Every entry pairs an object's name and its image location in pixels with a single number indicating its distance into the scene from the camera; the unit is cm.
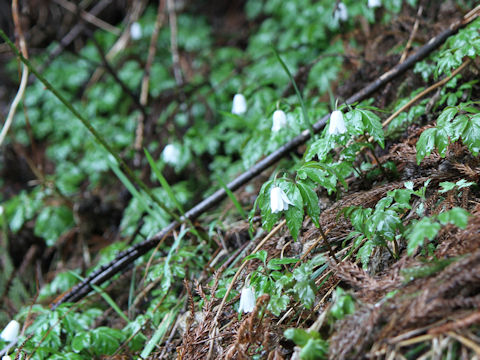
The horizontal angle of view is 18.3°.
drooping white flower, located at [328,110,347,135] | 128
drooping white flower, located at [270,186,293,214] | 124
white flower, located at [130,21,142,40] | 213
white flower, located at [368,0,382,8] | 148
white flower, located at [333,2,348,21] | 153
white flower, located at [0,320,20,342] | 134
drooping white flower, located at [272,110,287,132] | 137
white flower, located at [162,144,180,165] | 153
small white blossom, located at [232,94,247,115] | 147
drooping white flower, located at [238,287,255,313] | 124
